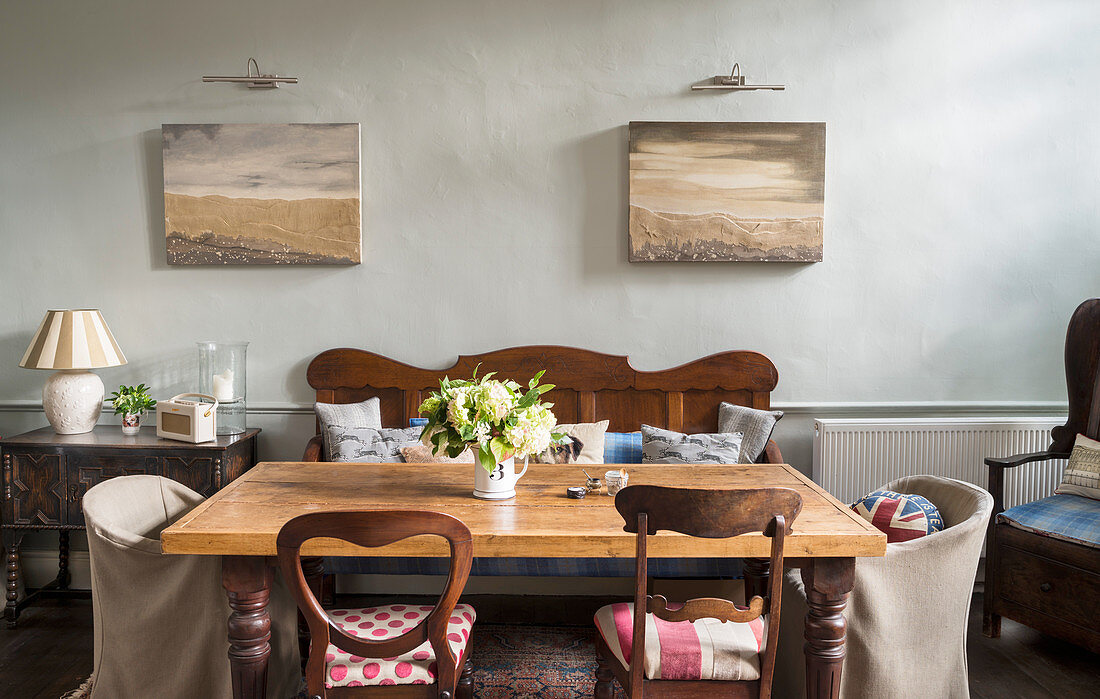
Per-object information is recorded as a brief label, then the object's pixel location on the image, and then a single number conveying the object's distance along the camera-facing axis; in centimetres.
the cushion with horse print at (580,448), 323
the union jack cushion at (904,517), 248
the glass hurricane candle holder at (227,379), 352
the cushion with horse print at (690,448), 322
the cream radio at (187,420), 329
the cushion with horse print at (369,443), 323
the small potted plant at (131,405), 345
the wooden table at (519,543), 202
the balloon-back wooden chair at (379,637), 180
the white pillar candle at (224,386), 349
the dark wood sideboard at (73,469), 326
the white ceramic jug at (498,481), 237
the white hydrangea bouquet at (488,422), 225
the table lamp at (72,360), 332
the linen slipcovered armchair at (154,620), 232
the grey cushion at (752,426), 340
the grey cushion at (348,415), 343
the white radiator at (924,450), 361
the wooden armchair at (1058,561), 285
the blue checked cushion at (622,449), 343
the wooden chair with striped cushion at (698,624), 185
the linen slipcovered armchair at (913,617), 230
